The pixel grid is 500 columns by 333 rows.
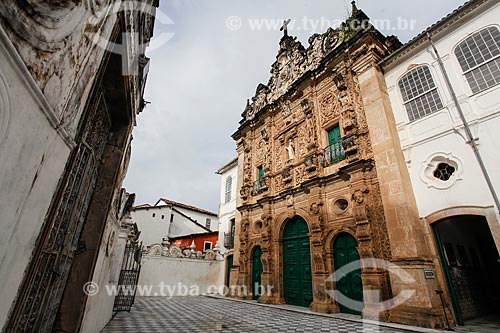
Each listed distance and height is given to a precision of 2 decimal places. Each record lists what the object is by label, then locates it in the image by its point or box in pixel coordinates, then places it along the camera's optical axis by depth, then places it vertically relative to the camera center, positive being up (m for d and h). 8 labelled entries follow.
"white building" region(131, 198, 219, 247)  24.30 +4.77
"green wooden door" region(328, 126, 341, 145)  10.18 +5.45
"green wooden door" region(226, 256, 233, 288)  15.76 +0.29
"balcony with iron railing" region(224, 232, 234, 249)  16.11 +1.91
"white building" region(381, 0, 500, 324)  6.32 +3.78
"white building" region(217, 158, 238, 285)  16.17 +4.11
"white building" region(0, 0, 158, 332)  1.17 +0.78
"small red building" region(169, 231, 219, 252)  22.51 +2.73
